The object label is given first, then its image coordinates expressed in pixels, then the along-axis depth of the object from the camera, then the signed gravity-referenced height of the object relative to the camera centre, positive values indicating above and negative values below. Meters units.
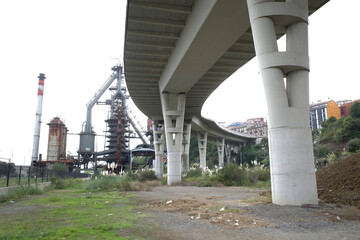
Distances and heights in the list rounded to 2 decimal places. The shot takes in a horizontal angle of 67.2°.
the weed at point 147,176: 30.52 -1.04
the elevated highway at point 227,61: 8.20 +7.18
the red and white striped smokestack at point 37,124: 64.99 +10.21
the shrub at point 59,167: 47.08 +0.00
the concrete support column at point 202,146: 58.75 +4.34
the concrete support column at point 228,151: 98.18 +5.37
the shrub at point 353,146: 35.41 +2.56
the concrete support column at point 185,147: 41.56 +3.27
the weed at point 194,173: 30.58 -0.75
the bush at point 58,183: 21.88 -1.28
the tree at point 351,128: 57.56 +8.00
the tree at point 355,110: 61.34 +12.43
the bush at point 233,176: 21.20 -0.77
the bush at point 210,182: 21.47 -1.24
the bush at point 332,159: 25.05 +0.62
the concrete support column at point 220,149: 77.57 +4.88
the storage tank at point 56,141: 64.84 +6.25
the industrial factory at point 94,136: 64.88 +7.75
